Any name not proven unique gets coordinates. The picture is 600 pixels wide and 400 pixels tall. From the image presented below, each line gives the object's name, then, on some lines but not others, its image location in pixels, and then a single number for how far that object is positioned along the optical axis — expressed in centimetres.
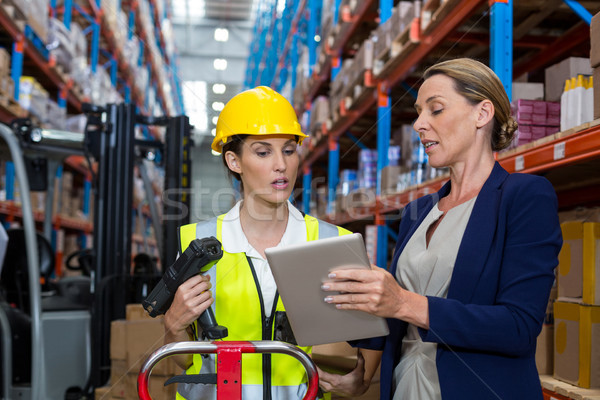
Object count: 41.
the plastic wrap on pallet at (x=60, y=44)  699
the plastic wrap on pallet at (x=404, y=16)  388
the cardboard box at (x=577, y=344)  204
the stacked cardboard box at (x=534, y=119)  263
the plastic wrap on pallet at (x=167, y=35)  1713
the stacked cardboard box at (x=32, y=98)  588
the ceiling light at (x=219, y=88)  2866
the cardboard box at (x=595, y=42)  197
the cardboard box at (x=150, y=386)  314
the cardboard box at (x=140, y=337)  329
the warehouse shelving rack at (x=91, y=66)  574
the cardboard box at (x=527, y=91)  297
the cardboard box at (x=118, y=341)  332
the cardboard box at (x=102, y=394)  326
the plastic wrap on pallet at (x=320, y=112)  743
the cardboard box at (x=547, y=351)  235
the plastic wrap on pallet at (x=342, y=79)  588
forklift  369
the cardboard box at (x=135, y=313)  352
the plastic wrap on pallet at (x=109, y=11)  957
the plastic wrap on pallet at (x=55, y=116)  670
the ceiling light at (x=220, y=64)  2955
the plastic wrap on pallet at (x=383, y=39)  450
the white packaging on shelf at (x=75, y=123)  757
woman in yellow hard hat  167
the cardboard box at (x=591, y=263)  206
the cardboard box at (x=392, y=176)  466
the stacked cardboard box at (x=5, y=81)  512
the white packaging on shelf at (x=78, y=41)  797
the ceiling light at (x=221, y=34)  2879
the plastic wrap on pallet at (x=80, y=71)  782
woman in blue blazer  128
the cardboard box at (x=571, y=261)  213
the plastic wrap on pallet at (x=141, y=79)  1235
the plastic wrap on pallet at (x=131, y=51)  1111
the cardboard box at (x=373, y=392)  215
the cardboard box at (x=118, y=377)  331
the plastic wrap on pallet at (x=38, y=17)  592
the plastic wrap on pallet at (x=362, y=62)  505
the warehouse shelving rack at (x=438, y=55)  225
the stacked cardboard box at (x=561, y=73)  266
